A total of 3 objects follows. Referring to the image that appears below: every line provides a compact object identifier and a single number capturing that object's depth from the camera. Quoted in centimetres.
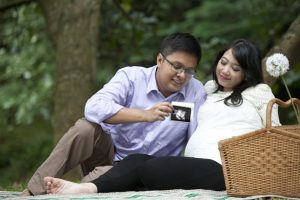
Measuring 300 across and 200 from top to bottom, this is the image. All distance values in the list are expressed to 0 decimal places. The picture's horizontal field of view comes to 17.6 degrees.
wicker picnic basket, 461
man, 520
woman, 499
